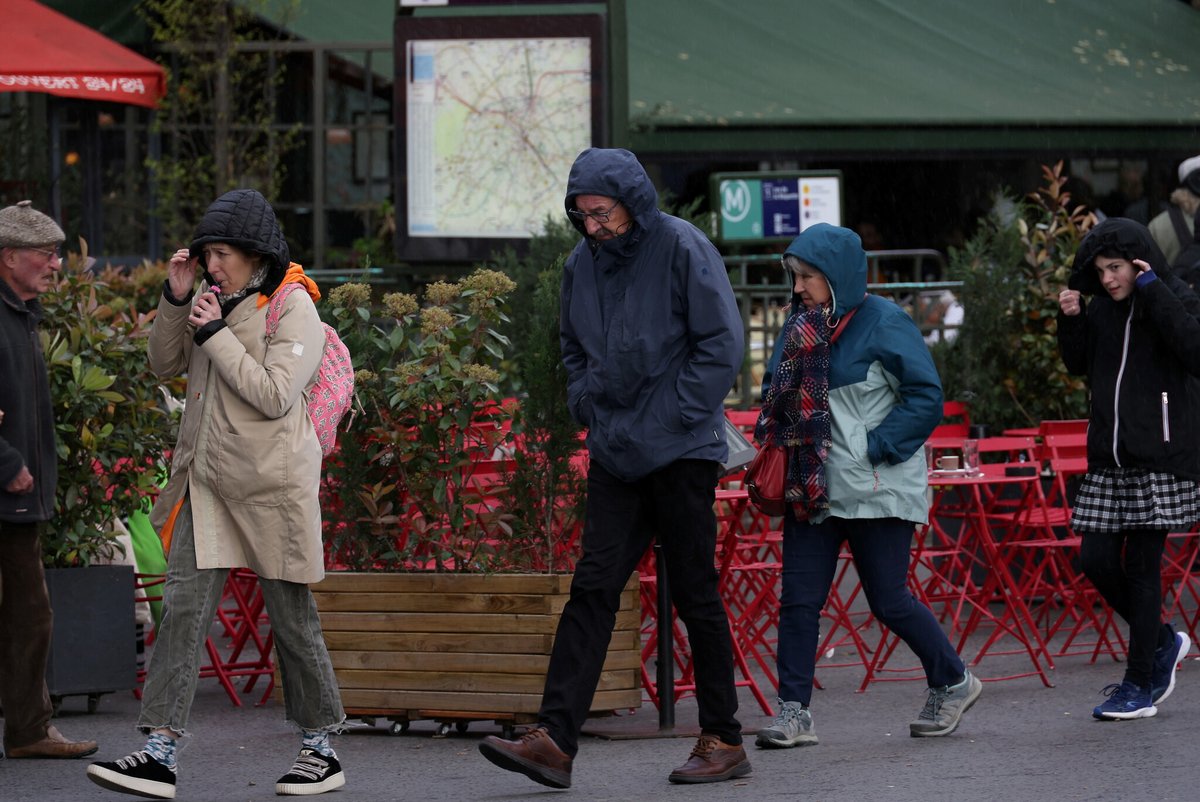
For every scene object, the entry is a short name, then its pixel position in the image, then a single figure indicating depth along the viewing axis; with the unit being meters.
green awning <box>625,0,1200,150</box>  28.38
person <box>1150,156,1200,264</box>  18.23
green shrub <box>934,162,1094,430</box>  19.65
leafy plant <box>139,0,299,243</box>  29.49
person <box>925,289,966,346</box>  21.40
